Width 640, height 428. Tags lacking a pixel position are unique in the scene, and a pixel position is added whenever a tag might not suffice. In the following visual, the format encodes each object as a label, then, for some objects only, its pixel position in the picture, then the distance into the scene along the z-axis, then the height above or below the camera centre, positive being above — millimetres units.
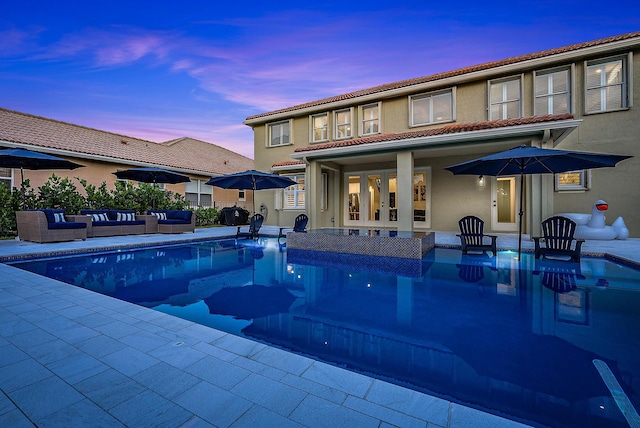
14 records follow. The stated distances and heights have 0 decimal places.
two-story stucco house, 9094 +2285
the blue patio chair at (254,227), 10938 -545
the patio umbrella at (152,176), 11906 +1554
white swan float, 8789 -488
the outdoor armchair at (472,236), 7285 -628
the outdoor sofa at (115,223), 10034 -363
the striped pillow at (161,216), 12150 -144
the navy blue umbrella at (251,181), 10352 +1137
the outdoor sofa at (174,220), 11734 -310
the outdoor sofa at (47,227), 8555 -417
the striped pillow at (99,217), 10344 -156
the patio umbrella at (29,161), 8375 +1584
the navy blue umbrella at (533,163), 6281 +1160
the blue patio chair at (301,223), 10031 -371
